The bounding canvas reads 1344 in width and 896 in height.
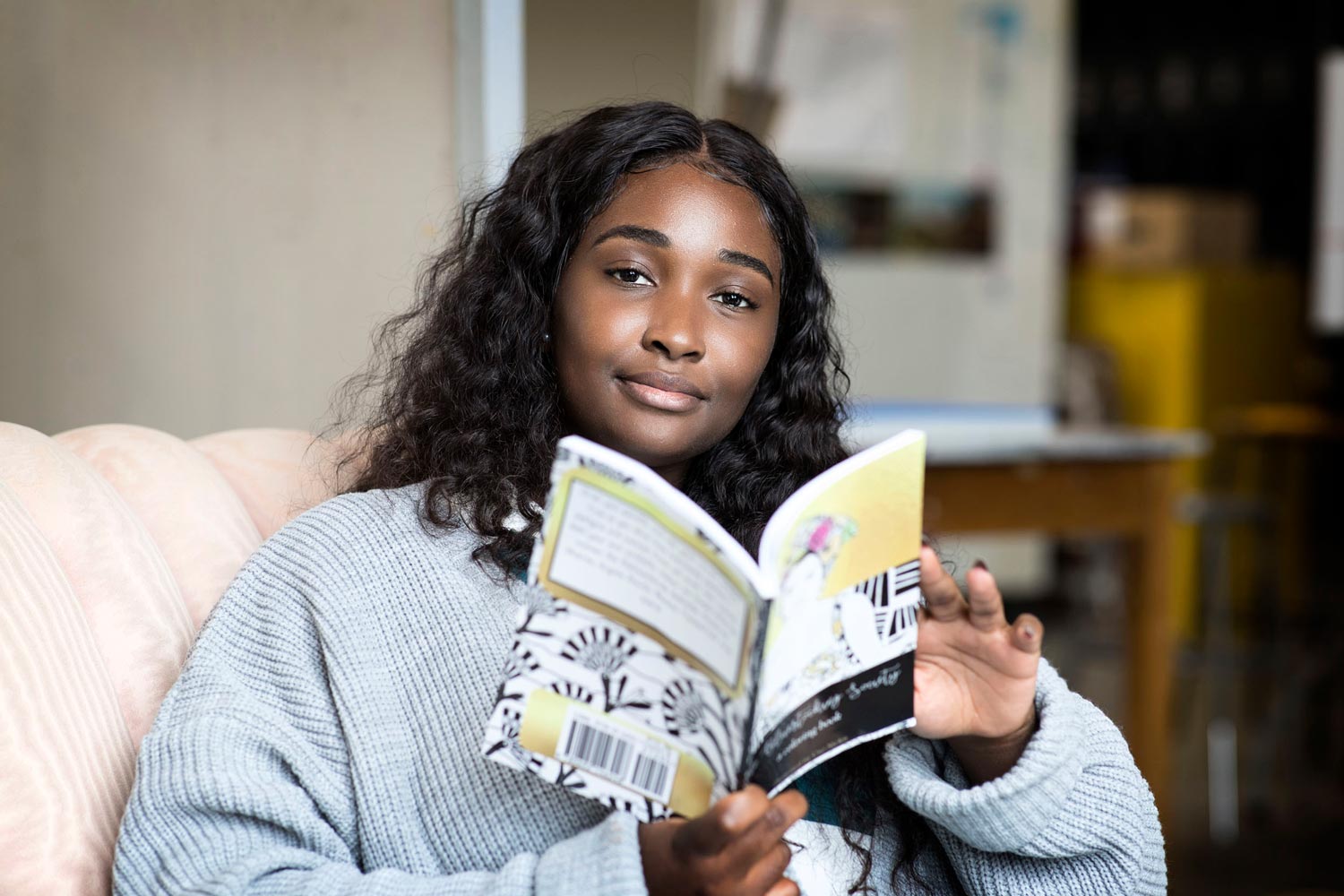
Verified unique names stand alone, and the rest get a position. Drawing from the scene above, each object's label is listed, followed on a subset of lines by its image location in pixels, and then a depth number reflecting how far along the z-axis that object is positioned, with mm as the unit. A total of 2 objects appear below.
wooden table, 2727
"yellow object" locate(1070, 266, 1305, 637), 4973
